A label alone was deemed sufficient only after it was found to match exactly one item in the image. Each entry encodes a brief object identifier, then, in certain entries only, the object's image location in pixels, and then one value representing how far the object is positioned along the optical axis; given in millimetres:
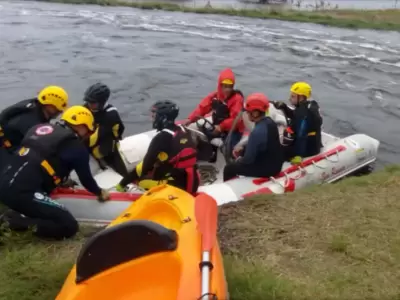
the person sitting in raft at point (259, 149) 5735
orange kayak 3369
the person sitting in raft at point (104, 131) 5836
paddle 2925
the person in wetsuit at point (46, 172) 4465
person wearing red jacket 7076
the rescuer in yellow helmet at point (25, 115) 5250
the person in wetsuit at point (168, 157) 5227
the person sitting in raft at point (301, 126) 6559
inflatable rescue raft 5320
